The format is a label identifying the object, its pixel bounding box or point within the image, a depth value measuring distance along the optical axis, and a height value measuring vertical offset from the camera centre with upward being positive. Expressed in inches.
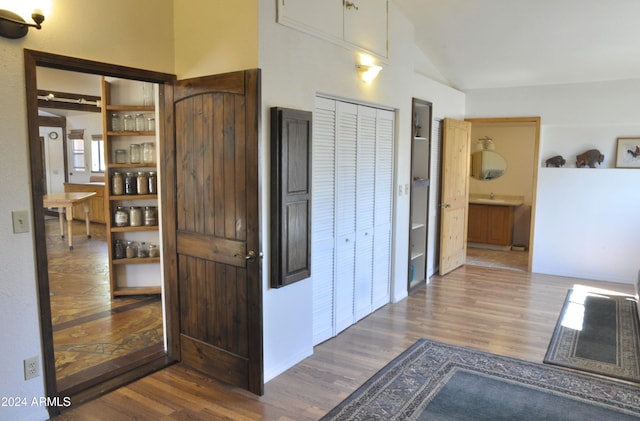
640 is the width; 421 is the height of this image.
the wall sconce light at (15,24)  89.5 +29.4
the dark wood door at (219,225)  112.0 -15.2
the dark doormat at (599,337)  133.6 -57.3
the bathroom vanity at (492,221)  299.0 -34.8
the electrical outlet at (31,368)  99.7 -44.7
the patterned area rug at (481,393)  107.5 -58.0
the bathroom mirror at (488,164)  319.6 +4.1
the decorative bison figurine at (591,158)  227.8 +6.2
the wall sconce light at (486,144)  314.1 +18.3
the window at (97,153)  404.8 +13.8
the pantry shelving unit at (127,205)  187.5 -16.0
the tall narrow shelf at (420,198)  211.8 -13.7
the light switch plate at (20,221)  96.0 -11.3
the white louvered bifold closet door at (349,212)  143.0 -15.2
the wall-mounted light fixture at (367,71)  154.0 +34.0
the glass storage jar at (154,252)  193.7 -35.9
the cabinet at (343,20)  123.7 +46.6
